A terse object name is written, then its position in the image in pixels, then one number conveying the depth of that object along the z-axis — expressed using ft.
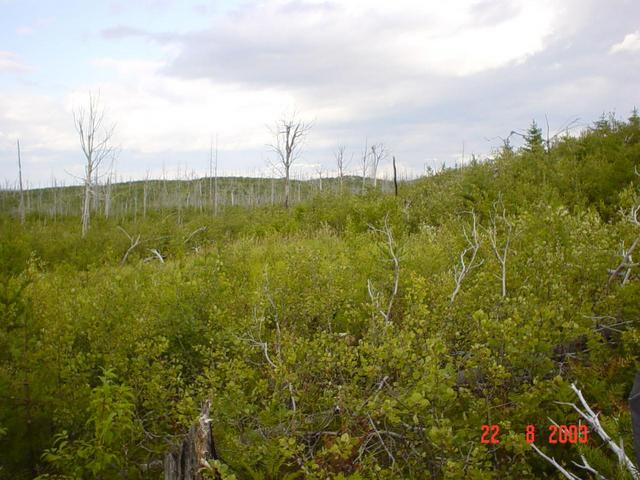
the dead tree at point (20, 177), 97.60
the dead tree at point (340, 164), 138.59
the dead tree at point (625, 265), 13.16
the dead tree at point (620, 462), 7.11
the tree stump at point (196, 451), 7.89
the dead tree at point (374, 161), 149.24
